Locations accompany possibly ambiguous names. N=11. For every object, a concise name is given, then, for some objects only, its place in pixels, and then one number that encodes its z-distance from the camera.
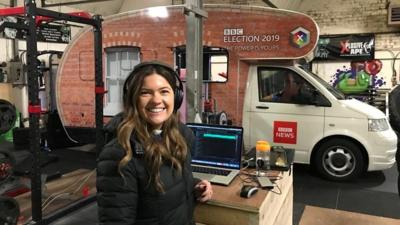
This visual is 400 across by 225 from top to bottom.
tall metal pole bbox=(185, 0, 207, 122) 3.05
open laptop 2.24
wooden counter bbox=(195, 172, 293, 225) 1.76
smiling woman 1.25
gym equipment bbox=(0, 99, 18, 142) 3.31
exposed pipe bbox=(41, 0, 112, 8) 8.87
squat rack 2.81
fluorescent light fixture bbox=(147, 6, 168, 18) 5.21
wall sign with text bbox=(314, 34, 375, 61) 8.94
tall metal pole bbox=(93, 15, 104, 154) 3.83
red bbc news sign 4.88
